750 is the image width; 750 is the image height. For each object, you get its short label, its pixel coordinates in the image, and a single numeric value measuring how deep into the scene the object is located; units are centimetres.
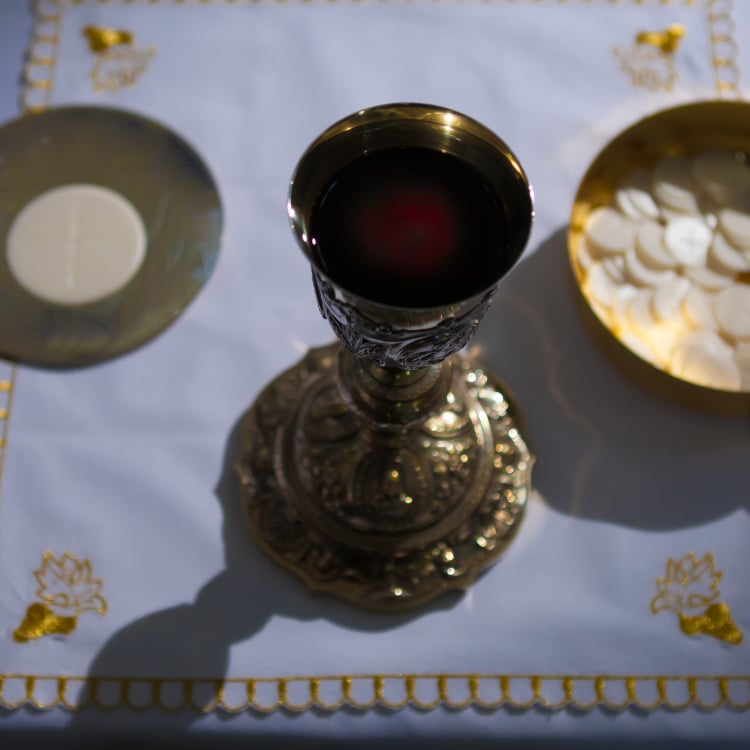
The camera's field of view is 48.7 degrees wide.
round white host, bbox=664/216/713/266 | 75
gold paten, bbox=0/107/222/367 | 75
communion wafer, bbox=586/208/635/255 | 75
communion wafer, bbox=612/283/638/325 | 73
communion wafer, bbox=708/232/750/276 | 74
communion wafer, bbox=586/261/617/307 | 74
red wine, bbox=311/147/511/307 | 49
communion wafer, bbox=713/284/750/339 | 71
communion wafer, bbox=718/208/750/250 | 74
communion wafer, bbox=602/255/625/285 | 75
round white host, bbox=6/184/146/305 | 75
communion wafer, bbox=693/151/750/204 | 77
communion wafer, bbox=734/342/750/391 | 70
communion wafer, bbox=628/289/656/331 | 73
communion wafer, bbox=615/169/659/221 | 77
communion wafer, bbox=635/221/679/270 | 74
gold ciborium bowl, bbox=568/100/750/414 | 70
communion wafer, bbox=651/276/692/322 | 73
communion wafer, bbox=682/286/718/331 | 73
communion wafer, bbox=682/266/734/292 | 74
